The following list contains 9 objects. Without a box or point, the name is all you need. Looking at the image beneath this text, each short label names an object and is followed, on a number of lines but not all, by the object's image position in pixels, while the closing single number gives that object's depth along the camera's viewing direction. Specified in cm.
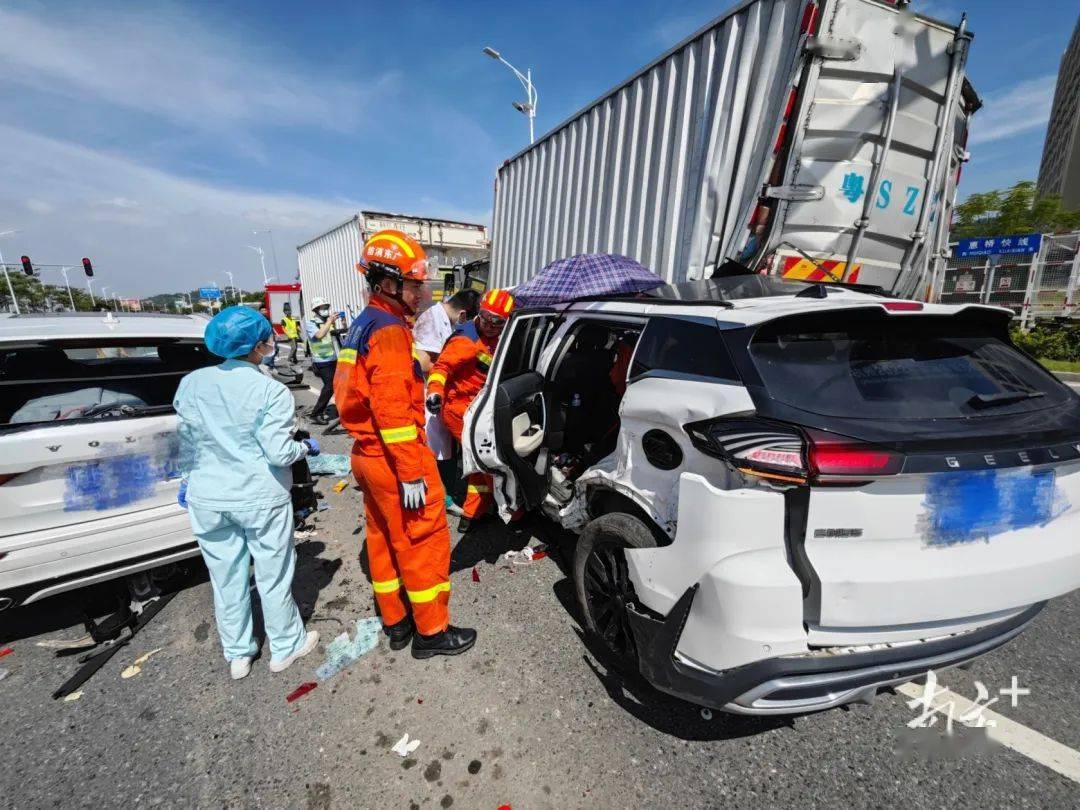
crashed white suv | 143
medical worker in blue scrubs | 208
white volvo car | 219
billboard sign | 1375
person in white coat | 389
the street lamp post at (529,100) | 1330
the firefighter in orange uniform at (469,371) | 352
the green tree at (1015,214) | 2559
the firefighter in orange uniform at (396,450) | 215
